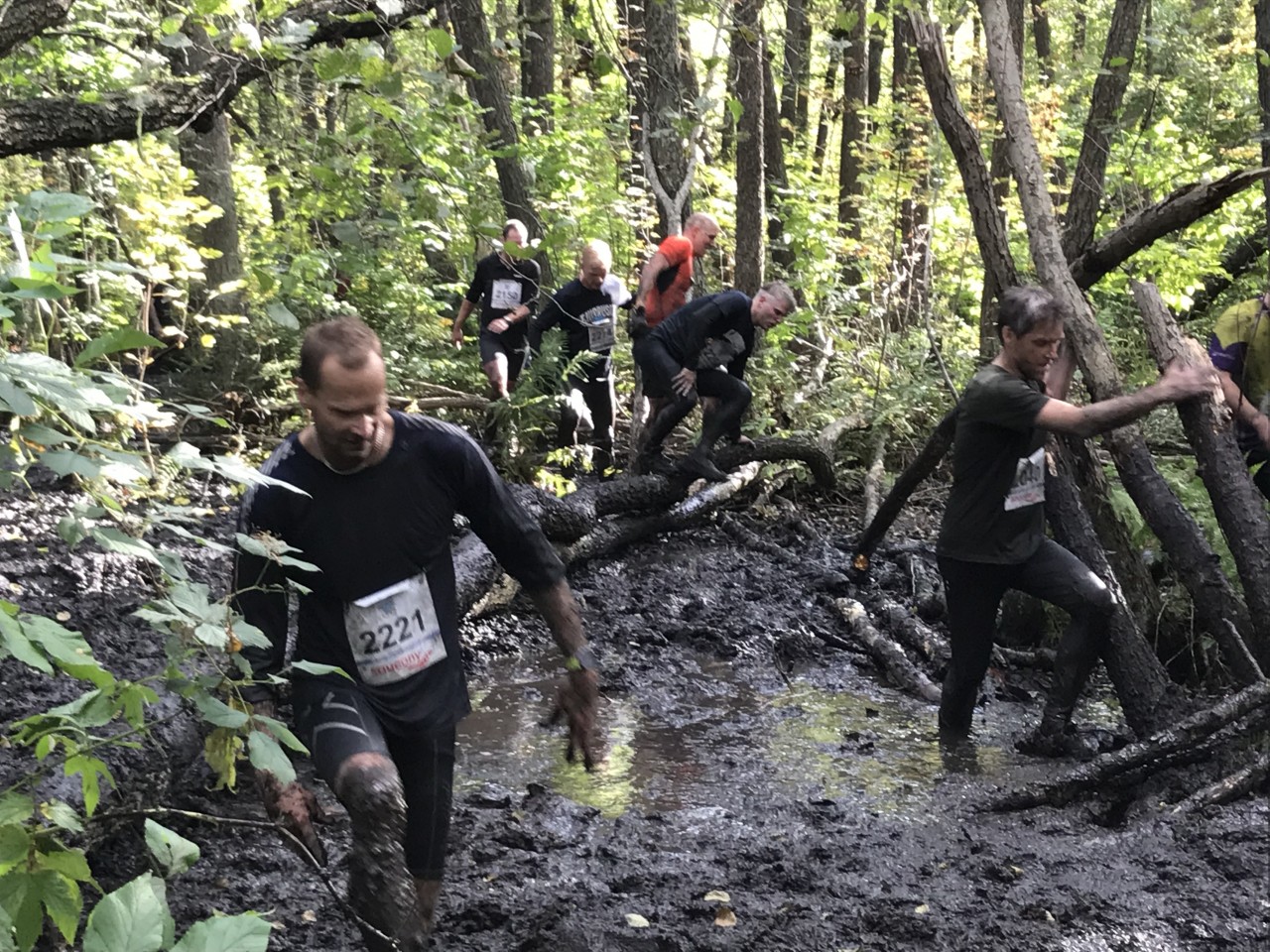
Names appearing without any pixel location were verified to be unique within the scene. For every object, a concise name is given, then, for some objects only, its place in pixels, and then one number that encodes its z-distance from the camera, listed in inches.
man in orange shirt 435.5
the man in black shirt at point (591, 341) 452.8
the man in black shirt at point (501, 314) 480.4
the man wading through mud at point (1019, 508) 219.9
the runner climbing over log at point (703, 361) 414.9
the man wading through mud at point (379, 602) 135.3
